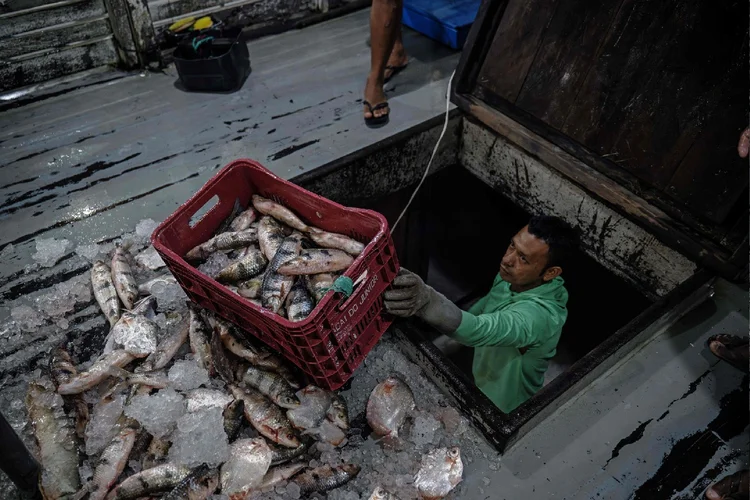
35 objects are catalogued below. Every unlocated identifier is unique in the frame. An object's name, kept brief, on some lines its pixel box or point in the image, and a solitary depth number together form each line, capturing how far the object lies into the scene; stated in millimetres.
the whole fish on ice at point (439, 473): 2293
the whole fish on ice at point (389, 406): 2461
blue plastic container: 5215
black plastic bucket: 4516
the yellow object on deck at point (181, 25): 4898
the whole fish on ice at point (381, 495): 2219
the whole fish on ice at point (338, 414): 2414
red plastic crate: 2135
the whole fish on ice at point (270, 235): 2637
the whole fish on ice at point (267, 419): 2344
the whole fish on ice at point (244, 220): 2807
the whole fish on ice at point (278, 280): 2359
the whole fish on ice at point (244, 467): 2203
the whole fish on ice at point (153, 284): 2988
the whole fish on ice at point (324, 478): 2268
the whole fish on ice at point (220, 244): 2686
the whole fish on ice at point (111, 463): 2188
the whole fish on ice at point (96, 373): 2455
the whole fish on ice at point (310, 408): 2383
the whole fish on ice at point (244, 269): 2531
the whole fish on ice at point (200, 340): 2584
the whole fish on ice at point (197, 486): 2156
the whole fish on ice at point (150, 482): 2178
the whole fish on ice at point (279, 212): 2744
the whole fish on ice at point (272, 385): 2420
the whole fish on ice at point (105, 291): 2865
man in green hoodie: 2504
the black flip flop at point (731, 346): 2838
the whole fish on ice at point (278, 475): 2248
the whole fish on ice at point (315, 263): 2432
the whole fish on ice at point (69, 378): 2426
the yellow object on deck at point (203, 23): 4895
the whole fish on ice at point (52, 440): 2205
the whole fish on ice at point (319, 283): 2369
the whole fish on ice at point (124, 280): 2926
